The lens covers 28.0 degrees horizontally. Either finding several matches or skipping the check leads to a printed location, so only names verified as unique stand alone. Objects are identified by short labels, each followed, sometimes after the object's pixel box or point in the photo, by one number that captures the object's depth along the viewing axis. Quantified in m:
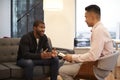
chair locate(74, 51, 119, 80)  2.47
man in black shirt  3.84
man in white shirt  2.42
